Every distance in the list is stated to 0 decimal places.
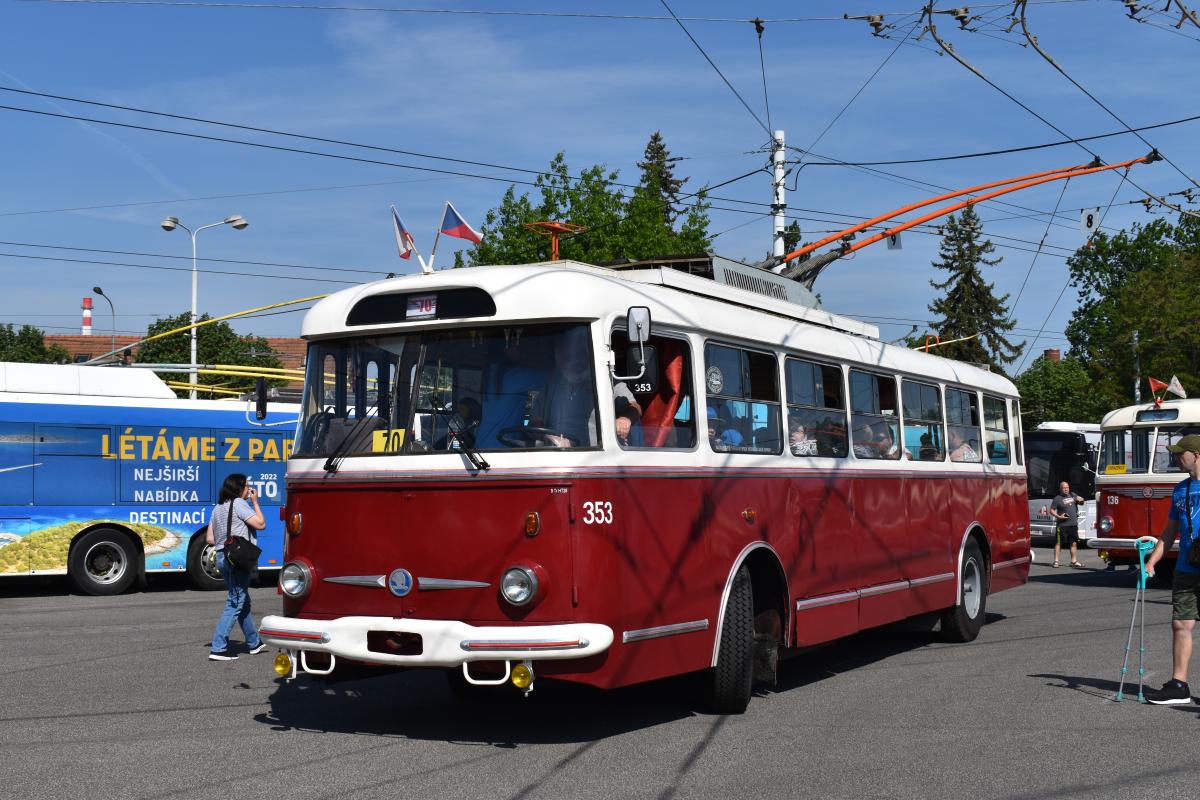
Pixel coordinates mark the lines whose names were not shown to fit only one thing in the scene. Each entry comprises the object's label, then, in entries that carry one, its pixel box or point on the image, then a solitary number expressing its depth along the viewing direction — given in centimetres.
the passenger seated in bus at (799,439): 1037
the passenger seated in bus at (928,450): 1312
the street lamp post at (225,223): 4219
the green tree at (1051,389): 8188
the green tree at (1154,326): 5662
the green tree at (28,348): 7731
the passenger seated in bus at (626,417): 838
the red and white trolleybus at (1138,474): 2059
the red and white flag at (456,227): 1063
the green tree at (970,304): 7600
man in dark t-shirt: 2778
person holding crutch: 948
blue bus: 1972
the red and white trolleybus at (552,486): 800
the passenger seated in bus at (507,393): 827
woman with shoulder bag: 1234
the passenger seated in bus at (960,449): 1402
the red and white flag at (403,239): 1058
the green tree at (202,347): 6084
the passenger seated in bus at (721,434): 925
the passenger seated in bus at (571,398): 816
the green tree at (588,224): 3778
